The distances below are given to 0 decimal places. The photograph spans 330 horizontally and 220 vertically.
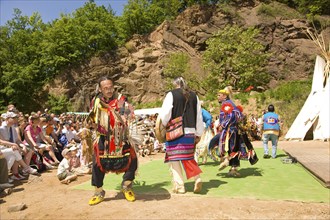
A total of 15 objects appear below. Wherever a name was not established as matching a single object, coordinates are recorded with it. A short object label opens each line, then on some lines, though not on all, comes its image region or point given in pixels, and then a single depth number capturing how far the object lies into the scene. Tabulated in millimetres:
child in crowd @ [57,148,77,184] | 6896
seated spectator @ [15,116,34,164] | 7676
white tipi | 15086
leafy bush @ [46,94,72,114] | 34897
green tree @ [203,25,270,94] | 29188
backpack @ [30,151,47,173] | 8273
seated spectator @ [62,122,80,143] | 10878
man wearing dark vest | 5137
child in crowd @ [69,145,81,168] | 7536
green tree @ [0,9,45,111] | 36438
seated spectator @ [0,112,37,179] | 6867
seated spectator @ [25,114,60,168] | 8477
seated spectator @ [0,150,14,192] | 6250
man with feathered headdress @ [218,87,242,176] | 6523
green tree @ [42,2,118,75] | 39281
